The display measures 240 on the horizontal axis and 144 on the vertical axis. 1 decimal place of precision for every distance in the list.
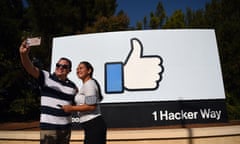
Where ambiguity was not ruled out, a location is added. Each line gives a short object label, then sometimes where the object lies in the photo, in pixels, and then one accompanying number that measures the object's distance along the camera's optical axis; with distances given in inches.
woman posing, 63.7
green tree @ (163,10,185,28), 769.7
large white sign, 207.7
